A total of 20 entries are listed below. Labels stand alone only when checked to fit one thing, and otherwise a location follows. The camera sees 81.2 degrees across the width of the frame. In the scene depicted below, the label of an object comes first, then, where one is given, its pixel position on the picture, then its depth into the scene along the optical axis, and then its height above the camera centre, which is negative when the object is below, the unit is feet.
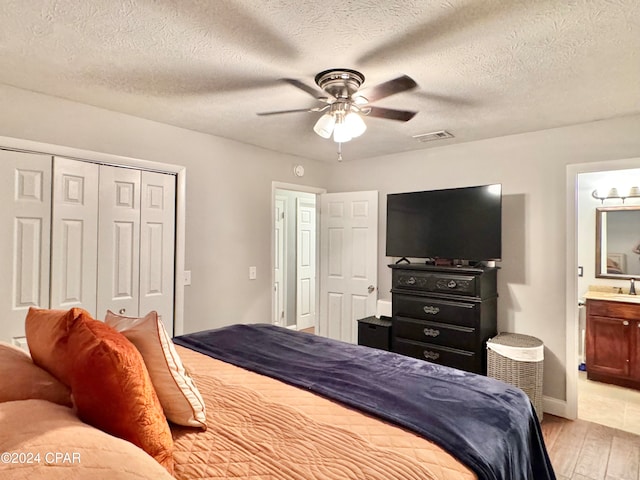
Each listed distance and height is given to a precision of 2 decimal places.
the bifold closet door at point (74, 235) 8.34 +0.24
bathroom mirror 12.73 +0.26
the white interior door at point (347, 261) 13.89 -0.53
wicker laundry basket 9.67 -3.05
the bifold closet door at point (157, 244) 9.89 +0.05
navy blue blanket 4.14 -1.99
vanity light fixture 12.62 +1.95
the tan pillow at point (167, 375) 4.00 -1.41
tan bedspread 3.43 -2.03
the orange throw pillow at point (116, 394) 3.12 -1.28
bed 2.69 -1.98
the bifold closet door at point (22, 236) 7.69 +0.17
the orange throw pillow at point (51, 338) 3.76 -1.01
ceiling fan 6.77 +2.70
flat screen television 10.52 +0.75
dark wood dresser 10.34 -1.90
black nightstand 12.17 -2.83
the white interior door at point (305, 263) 19.29 -0.86
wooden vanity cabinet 11.67 -2.99
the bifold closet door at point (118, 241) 9.11 +0.11
